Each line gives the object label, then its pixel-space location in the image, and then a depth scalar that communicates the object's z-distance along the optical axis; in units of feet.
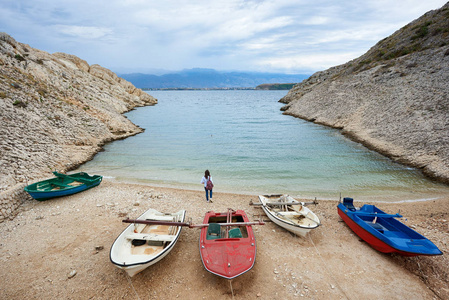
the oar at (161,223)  30.94
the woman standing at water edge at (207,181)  44.55
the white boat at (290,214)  33.47
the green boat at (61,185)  43.27
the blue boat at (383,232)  26.58
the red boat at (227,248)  24.31
